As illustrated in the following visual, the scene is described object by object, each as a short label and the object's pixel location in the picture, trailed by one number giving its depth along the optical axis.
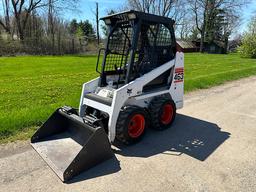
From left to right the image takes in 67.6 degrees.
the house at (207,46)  38.29
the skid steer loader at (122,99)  2.68
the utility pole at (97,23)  25.65
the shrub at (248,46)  21.56
